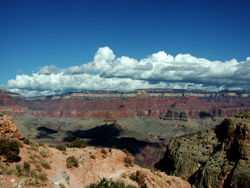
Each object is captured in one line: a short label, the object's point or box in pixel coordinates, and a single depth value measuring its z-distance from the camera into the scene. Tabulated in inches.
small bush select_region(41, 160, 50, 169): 932.1
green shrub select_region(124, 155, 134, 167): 1423.5
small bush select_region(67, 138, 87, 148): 1484.7
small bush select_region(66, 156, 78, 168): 1066.7
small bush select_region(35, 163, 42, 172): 874.0
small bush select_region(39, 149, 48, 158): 1073.5
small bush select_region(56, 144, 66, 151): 1290.1
